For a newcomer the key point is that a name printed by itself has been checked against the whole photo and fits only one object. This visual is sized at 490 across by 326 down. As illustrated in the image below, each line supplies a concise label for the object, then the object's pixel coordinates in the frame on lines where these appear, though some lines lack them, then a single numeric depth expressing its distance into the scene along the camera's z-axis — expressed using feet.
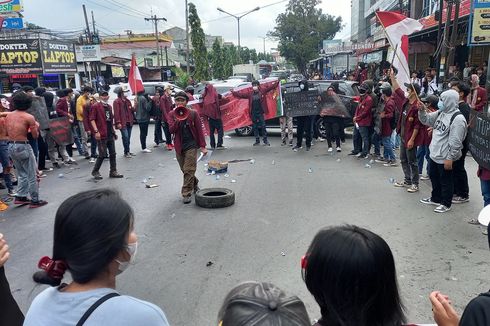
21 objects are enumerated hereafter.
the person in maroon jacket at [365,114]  33.24
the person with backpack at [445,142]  20.04
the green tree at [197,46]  115.24
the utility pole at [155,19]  150.05
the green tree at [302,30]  195.93
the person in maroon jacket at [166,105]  41.90
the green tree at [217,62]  165.68
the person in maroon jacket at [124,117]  37.27
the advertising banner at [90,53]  105.84
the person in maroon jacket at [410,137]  23.99
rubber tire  23.29
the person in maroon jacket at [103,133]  30.35
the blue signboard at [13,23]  94.99
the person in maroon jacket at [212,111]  42.04
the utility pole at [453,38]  45.06
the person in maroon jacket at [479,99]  36.81
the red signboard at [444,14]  48.06
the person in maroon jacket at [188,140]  24.75
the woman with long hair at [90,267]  5.00
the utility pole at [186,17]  111.25
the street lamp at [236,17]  138.64
